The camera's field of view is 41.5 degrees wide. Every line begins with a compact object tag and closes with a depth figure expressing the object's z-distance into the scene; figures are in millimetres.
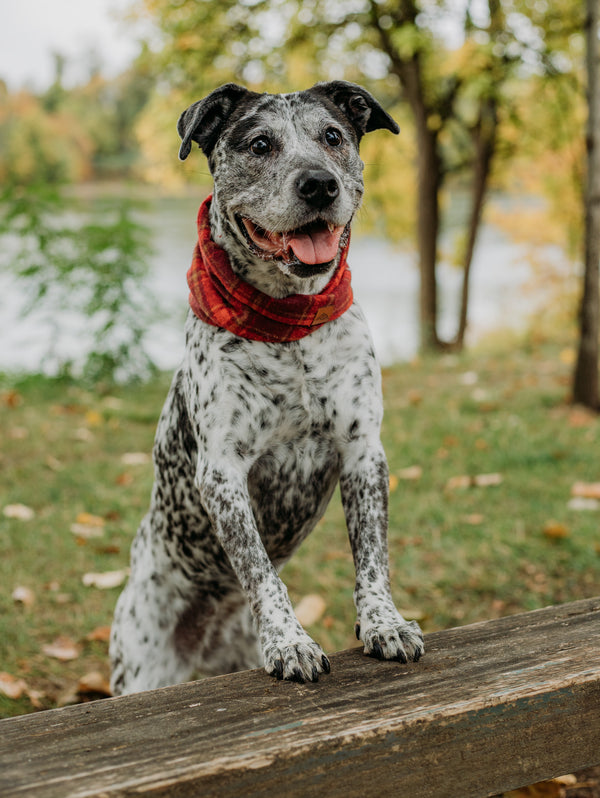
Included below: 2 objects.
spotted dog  2113
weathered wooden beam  1505
